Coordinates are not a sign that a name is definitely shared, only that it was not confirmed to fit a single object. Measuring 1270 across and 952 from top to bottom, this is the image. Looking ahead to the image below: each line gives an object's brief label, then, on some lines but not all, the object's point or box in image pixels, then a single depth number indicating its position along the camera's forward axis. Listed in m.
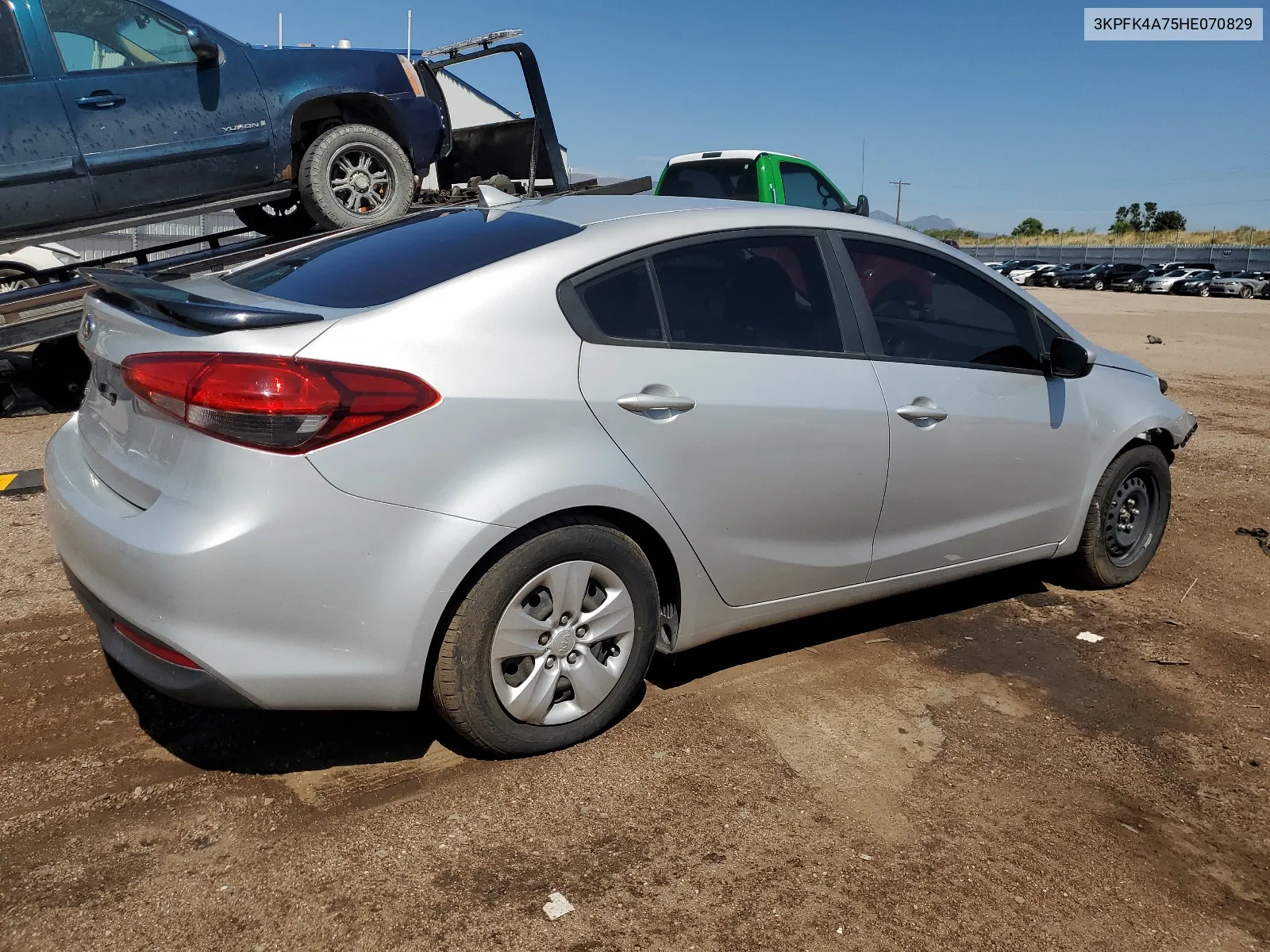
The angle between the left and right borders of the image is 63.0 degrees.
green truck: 10.95
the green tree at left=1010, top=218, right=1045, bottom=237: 128.38
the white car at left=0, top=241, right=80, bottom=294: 8.53
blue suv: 6.23
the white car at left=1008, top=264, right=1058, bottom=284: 59.22
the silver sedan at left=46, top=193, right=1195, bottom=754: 2.49
